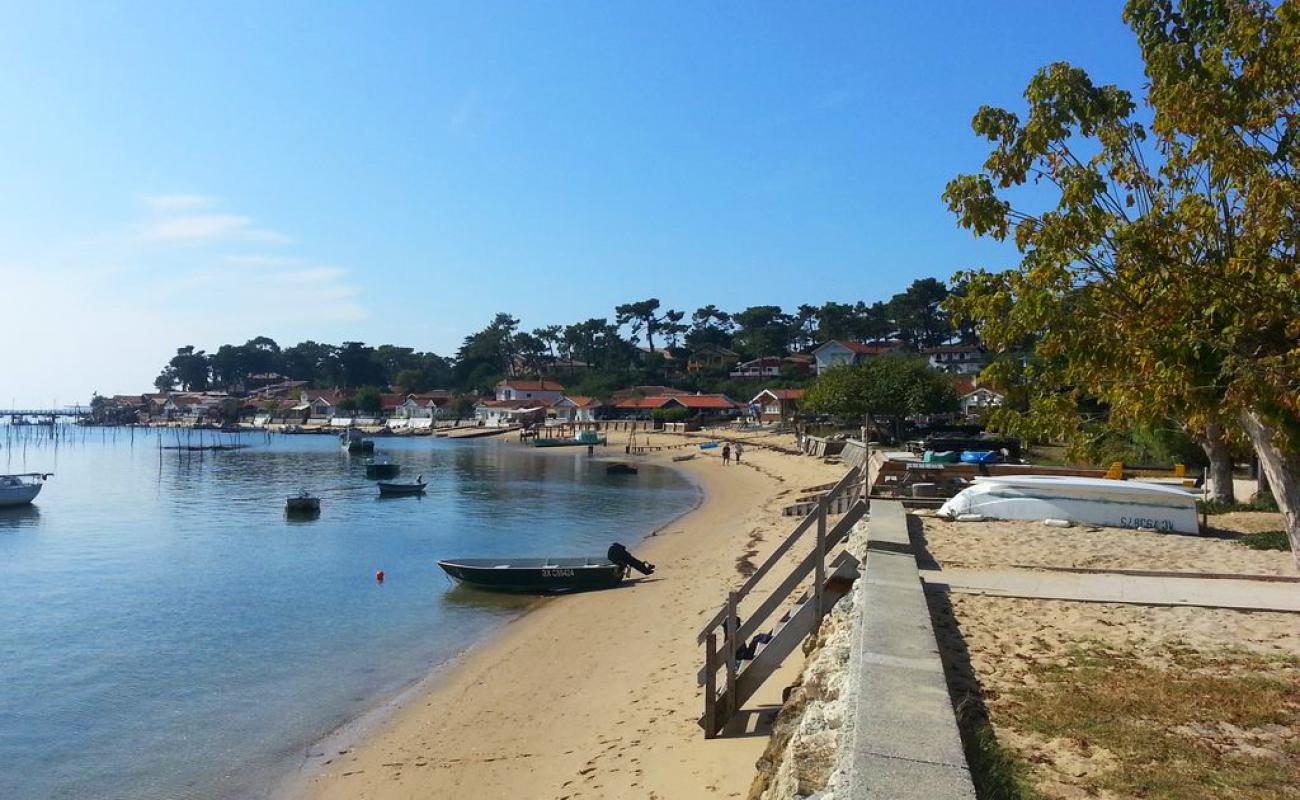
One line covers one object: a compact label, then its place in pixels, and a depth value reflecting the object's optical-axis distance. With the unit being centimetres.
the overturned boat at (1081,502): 1770
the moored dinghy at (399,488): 5291
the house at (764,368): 13625
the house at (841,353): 11475
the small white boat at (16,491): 4800
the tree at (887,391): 5988
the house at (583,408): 13250
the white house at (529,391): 14662
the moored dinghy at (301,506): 4331
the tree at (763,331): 14112
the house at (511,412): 13642
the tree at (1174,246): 660
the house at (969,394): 7196
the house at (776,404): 10559
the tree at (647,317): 16688
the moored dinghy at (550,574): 2427
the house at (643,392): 13300
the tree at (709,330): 16188
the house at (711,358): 14750
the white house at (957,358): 11438
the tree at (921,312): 13212
